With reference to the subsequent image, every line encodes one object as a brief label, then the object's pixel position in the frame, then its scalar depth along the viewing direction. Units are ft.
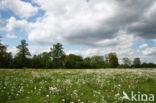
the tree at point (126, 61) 377.09
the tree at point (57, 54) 232.73
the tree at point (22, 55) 211.82
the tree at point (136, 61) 369.07
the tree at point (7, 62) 216.88
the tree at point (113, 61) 283.79
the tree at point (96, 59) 390.99
